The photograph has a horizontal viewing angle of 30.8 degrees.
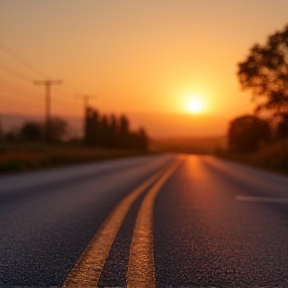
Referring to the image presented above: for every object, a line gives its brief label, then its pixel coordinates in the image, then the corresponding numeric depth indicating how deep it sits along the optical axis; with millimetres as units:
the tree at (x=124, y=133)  160825
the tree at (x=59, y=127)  181375
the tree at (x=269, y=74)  45562
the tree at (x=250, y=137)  89938
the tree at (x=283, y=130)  45938
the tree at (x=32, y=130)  133625
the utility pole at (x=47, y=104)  60969
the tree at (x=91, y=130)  126006
